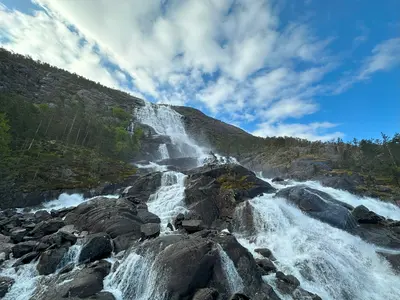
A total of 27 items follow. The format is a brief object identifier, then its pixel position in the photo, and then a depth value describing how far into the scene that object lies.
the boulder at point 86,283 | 13.57
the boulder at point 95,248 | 18.02
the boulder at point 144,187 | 36.39
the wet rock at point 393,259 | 20.36
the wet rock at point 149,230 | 20.38
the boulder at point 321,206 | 27.50
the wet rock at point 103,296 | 13.44
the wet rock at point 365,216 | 28.45
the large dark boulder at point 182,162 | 69.44
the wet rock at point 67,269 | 16.41
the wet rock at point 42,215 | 27.95
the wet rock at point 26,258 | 17.28
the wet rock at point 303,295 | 15.88
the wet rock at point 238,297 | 13.74
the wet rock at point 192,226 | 21.08
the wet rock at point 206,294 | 13.41
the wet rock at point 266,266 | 18.69
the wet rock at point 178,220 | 24.59
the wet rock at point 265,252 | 20.84
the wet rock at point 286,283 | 16.55
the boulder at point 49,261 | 16.58
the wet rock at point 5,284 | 14.52
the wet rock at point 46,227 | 22.22
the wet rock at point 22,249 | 18.62
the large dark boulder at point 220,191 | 28.97
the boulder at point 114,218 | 21.33
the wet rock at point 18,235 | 21.33
